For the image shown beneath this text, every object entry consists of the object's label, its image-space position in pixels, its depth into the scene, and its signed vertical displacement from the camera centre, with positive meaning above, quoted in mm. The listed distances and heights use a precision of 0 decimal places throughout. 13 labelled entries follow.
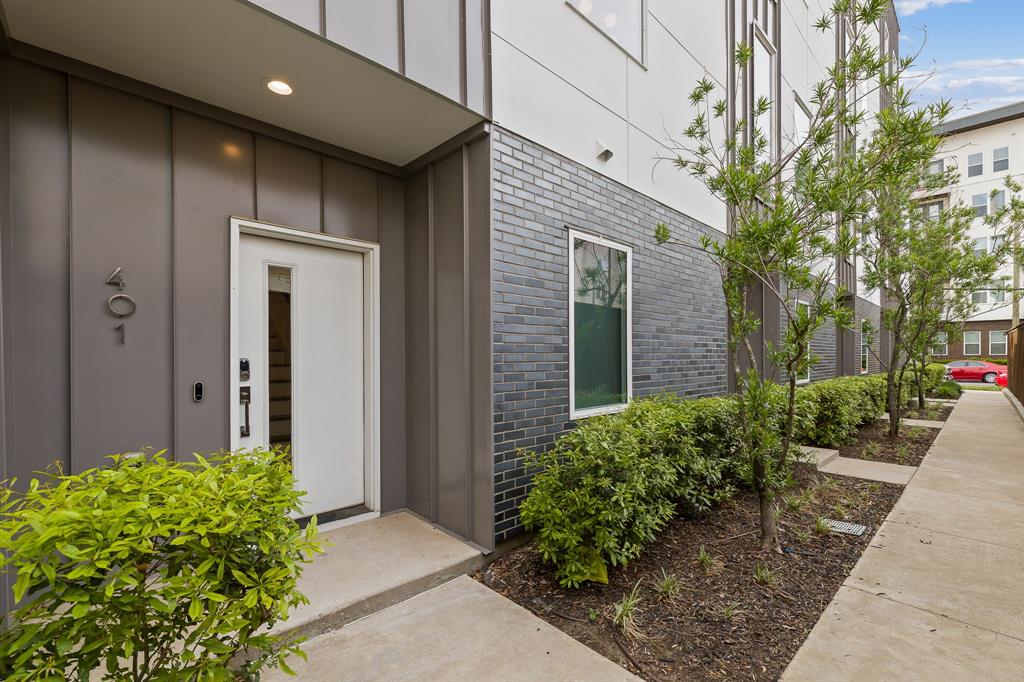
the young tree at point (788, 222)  3039 +824
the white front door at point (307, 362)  3438 -179
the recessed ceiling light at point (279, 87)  2961 +1675
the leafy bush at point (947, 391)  14204 -1719
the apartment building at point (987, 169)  23172 +8817
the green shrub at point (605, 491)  2914 -1037
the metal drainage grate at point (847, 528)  3785 -1630
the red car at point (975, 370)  20516 -1570
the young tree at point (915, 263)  7234 +1209
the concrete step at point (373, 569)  2580 -1543
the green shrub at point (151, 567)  1185 -666
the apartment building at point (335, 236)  2609 +789
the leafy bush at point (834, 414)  6535 -1149
